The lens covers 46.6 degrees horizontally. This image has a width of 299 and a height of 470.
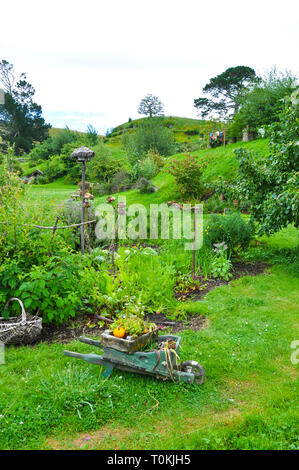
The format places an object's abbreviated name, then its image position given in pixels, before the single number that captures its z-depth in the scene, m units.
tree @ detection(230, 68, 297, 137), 16.06
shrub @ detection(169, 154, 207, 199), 11.15
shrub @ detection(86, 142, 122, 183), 18.17
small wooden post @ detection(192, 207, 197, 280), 5.84
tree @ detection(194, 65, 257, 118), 45.47
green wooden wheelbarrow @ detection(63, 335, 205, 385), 3.03
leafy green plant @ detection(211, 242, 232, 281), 5.97
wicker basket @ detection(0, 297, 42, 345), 3.71
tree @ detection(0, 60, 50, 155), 41.53
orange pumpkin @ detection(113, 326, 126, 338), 3.18
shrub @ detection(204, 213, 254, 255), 6.70
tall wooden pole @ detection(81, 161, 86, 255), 5.56
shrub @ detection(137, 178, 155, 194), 12.44
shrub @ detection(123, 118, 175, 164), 25.02
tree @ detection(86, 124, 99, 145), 30.27
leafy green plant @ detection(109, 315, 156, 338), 3.21
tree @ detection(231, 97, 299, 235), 5.65
